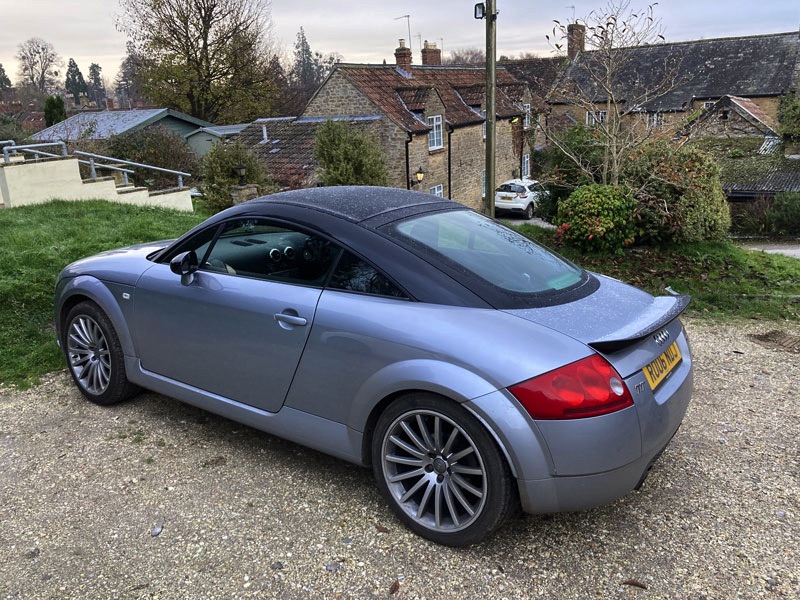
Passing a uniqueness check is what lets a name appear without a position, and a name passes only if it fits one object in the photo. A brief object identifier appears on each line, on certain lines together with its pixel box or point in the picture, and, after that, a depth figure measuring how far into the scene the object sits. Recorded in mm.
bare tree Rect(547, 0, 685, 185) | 8805
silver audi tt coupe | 2477
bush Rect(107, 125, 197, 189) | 21500
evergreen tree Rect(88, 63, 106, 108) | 100875
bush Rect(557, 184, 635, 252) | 8031
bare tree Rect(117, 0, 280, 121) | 33375
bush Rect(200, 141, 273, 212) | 15016
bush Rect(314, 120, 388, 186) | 16531
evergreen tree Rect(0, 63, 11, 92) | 80188
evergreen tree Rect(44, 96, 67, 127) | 30000
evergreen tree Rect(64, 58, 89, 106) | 91875
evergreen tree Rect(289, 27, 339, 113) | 51844
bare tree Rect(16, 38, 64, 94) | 67625
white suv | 26547
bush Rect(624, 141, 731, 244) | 8016
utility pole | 8414
